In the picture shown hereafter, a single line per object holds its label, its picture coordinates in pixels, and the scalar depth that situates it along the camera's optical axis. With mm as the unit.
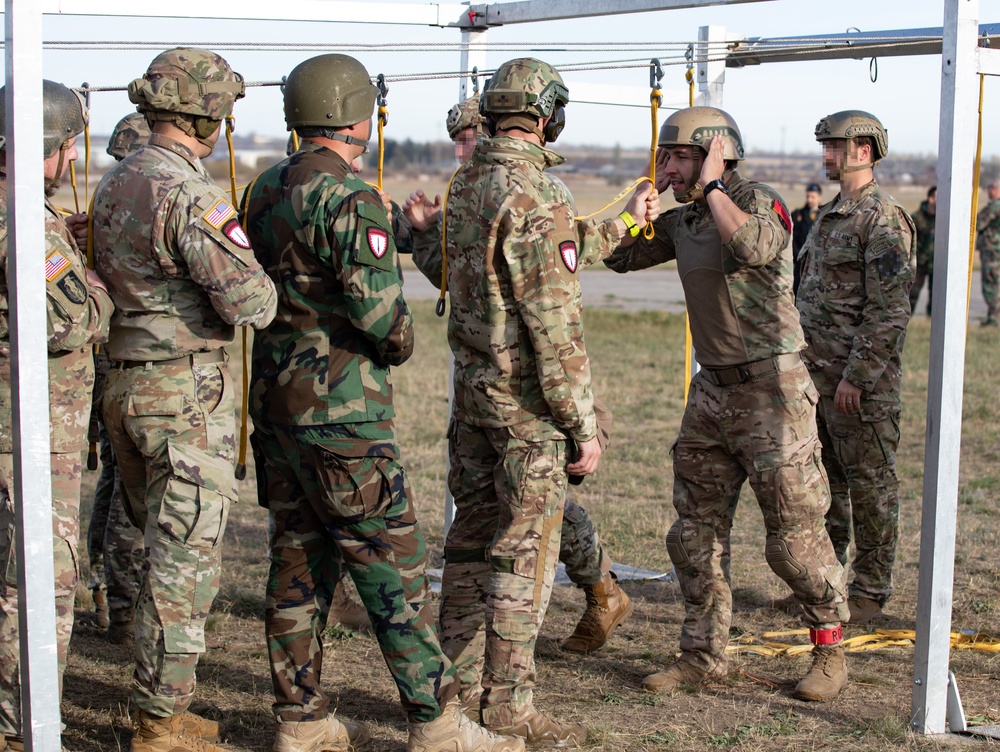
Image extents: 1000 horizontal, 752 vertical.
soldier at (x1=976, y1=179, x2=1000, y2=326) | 18984
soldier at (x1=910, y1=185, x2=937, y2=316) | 18844
